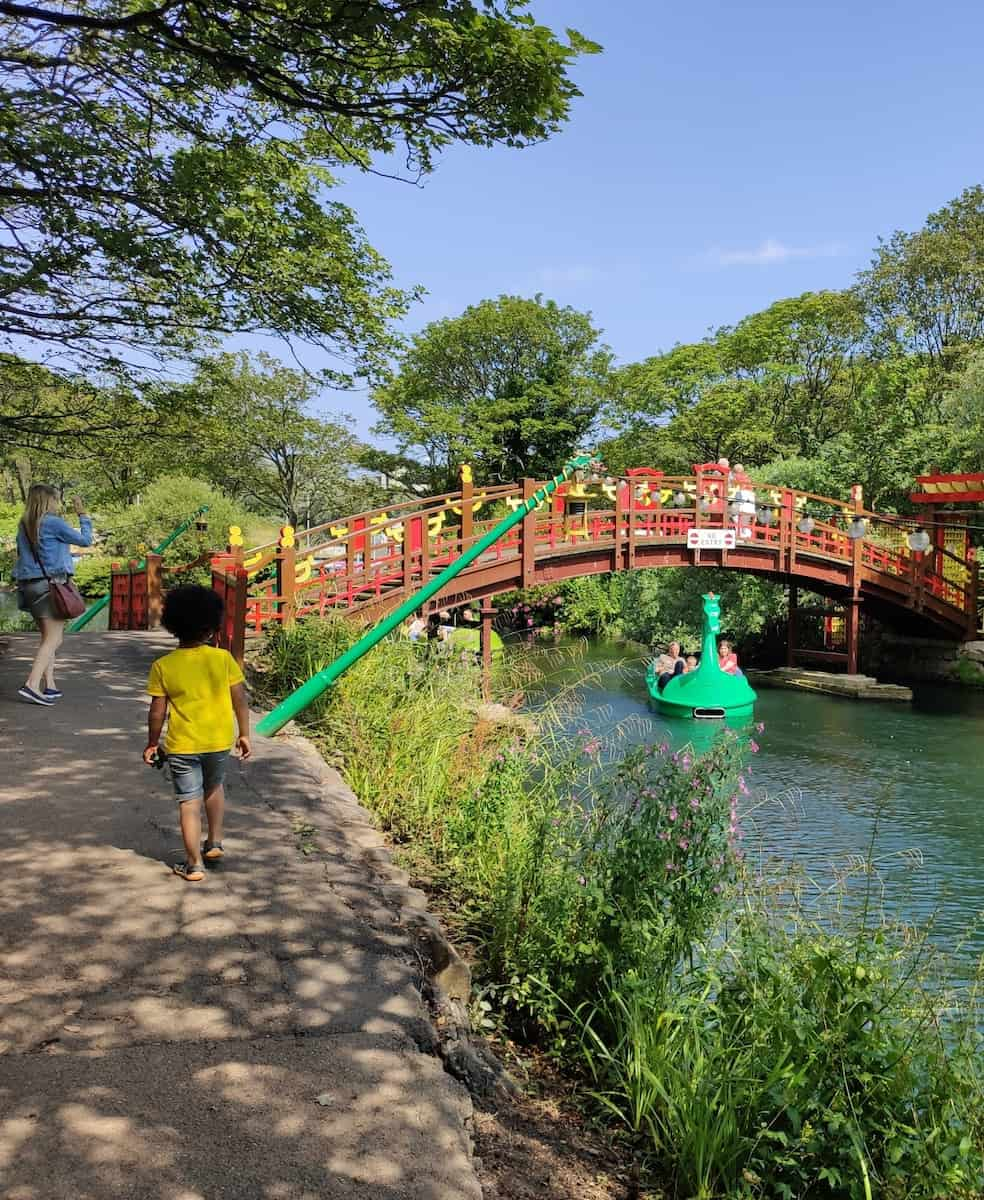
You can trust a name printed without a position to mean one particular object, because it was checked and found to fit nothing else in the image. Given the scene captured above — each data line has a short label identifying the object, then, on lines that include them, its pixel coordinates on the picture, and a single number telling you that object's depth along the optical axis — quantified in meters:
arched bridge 12.58
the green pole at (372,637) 5.36
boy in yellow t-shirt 3.92
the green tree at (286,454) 31.66
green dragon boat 16.62
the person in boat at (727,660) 17.14
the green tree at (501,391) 31.88
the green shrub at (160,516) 27.77
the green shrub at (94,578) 27.34
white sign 18.44
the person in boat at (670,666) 17.62
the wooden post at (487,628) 16.00
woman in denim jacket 6.63
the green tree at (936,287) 27.09
